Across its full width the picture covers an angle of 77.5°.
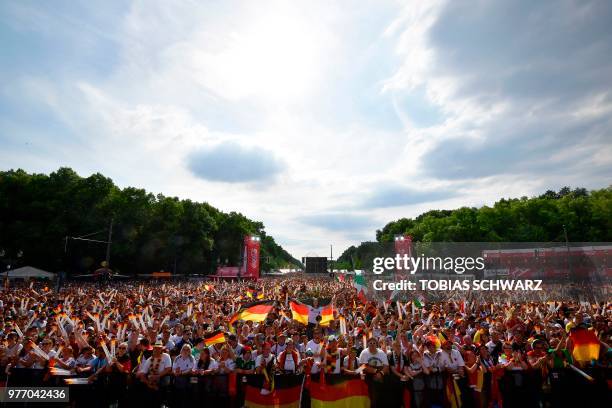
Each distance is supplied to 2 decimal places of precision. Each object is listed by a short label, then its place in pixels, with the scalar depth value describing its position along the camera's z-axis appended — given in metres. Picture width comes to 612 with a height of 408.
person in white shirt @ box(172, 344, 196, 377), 8.06
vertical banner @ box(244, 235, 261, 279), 51.81
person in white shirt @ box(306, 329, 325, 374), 8.14
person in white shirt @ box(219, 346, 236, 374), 8.19
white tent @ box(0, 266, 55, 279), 38.55
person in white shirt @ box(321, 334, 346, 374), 8.24
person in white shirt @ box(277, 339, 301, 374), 8.60
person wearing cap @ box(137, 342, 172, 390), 7.91
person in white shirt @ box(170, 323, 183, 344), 10.67
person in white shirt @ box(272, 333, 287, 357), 9.41
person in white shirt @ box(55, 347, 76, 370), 8.52
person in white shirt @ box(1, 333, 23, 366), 8.36
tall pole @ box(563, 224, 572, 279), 33.44
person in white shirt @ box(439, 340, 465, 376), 8.02
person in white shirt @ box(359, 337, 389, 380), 7.97
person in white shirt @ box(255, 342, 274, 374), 8.26
